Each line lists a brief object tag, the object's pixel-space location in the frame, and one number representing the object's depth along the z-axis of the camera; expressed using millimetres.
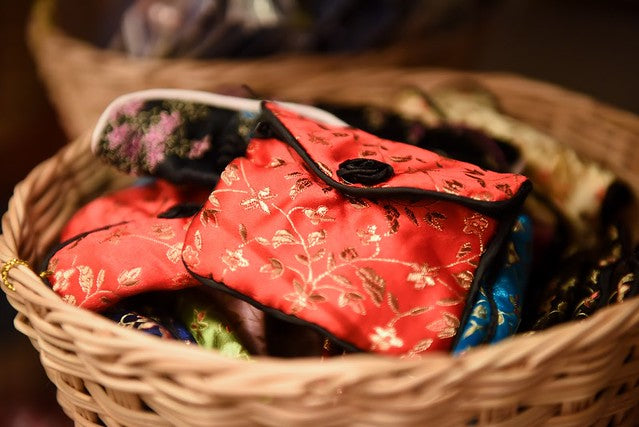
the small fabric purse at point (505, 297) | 494
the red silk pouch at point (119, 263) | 534
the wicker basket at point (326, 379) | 386
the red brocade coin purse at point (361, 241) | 482
